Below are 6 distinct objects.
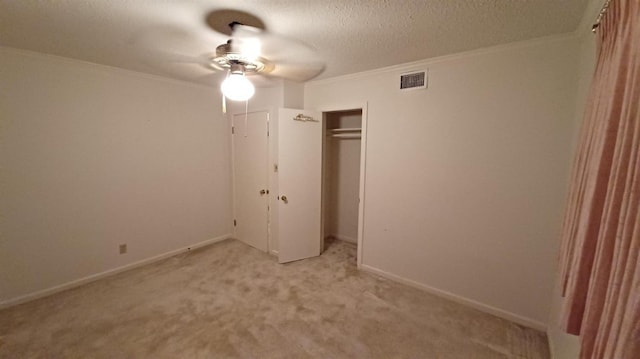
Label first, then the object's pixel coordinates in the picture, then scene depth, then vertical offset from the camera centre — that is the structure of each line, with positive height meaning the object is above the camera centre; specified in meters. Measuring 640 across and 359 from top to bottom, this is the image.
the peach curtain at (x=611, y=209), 0.64 -0.17
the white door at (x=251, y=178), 3.56 -0.42
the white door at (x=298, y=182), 3.16 -0.42
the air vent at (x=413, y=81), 2.53 +0.76
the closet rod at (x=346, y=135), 3.78 +0.26
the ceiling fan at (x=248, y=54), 1.78 +0.90
